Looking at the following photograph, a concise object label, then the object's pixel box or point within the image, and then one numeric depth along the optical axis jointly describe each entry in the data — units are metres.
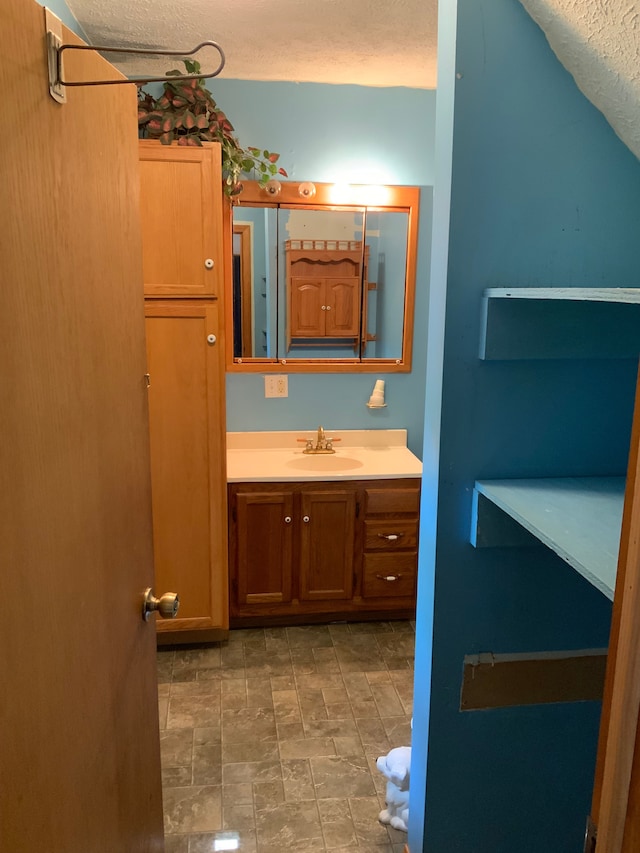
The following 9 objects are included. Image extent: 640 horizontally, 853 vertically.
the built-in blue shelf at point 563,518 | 1.06
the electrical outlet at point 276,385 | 3.26
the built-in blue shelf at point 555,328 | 1.42
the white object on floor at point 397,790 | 2.01
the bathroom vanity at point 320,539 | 2.92
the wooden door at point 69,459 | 0.73
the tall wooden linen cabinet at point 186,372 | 2.51
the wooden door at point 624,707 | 0.69
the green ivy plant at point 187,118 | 2.50
